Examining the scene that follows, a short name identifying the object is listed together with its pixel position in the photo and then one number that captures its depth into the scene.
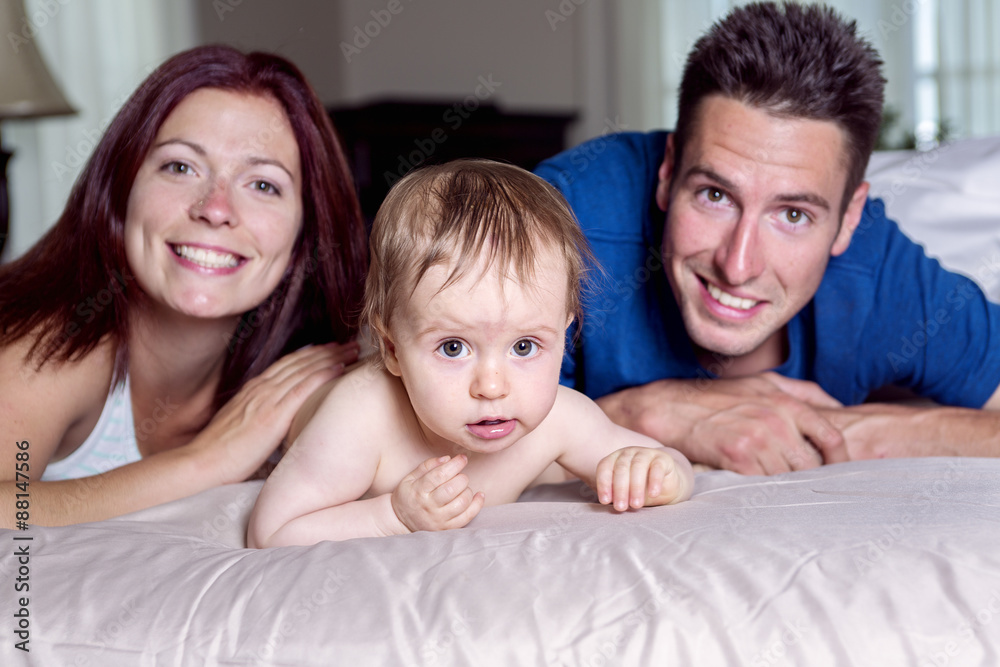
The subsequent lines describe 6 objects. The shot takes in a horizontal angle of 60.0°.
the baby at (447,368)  0.90
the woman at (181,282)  1.22
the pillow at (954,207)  1.82
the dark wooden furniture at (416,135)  4.06
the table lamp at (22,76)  2.14
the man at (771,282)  1.31
